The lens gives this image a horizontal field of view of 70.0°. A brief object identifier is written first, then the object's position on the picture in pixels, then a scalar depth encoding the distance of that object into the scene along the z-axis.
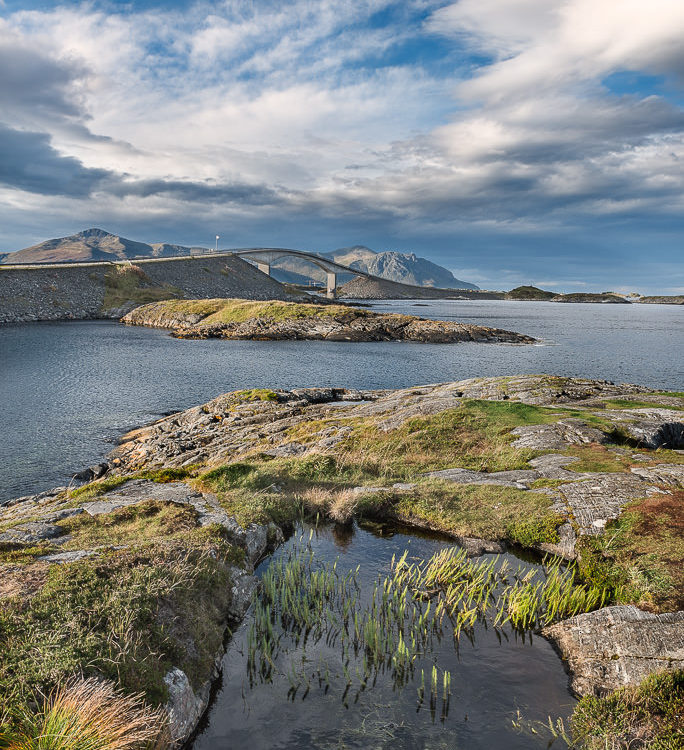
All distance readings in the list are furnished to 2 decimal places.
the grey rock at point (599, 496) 15.45
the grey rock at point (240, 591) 12.29
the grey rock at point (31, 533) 14.14
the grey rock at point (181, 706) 8.33
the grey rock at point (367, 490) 19.45
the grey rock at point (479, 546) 15.80
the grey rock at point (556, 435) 23.55
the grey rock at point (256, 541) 15.09
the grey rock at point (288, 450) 25.40
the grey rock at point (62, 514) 16.31
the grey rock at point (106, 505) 16.88
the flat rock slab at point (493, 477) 19.55
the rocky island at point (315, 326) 120.06
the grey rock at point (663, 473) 17.55
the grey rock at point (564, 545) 15.03
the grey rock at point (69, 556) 11.97
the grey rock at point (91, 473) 30.12
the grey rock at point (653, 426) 25.31
